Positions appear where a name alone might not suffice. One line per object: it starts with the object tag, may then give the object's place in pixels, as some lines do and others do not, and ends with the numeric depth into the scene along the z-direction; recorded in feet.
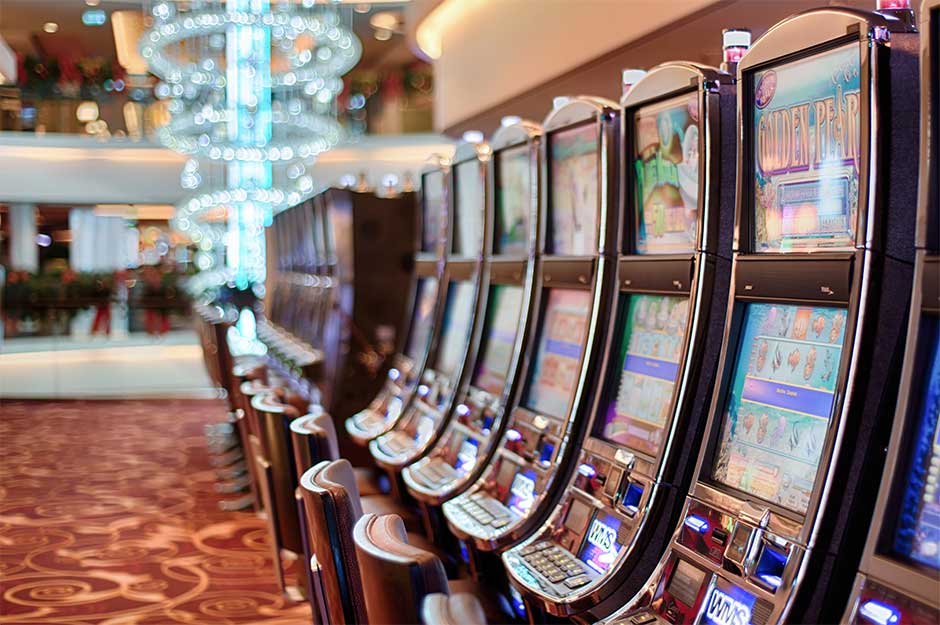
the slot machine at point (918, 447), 4.67
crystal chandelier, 27.04
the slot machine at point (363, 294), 19.07
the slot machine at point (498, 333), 10.59
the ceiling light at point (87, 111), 41.36
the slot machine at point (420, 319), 14.51
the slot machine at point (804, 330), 5.42
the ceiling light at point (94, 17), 41.78
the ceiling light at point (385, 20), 43.78
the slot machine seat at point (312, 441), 8.59
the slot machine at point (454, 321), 12.42
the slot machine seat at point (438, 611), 4.33
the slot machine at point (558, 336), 8.82
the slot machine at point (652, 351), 7.14
